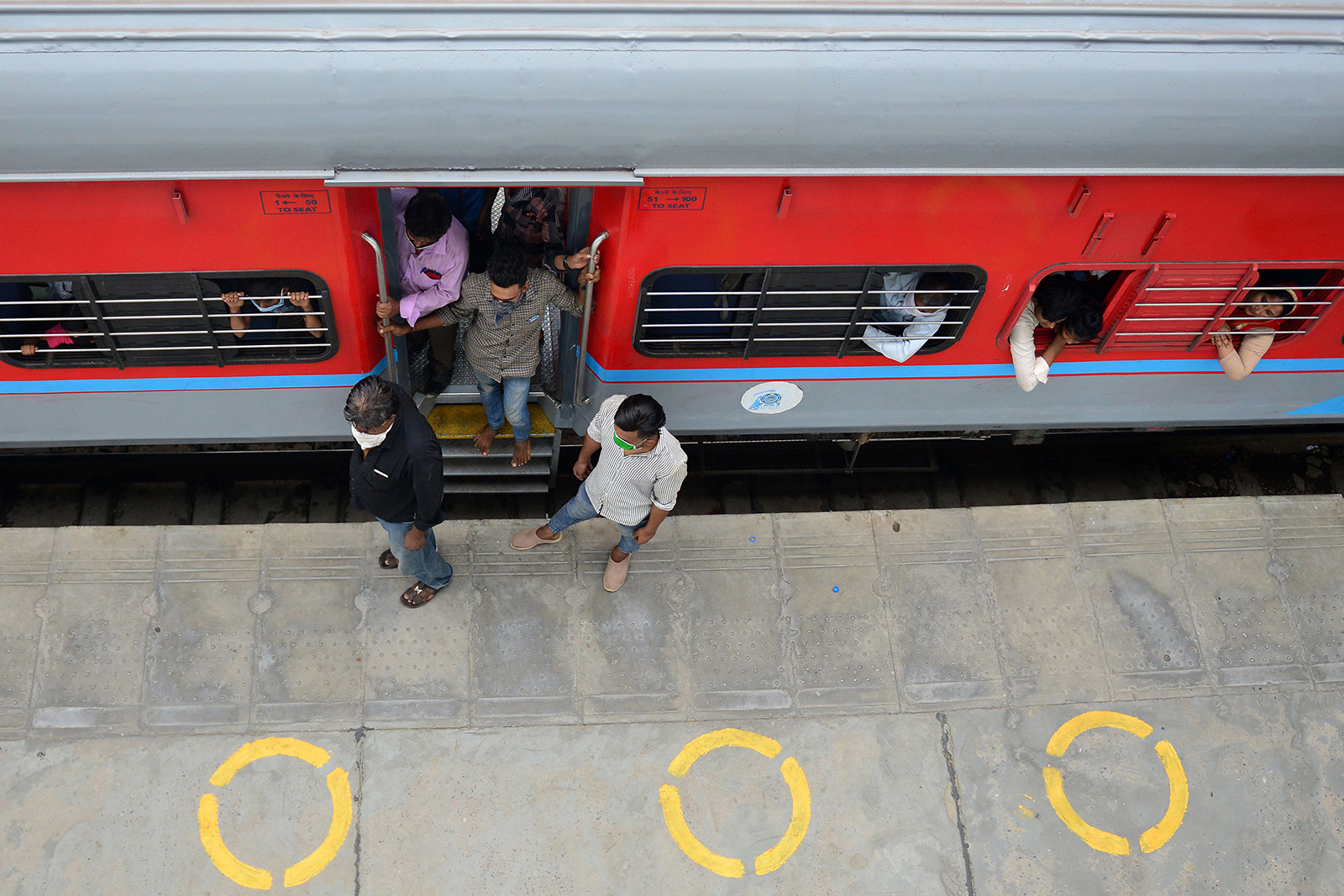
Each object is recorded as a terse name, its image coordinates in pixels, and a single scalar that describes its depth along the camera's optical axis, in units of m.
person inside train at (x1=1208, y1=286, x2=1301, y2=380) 4.58
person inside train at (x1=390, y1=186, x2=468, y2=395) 4.16
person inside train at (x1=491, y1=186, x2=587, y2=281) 4.32
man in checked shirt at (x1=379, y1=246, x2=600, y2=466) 4.00
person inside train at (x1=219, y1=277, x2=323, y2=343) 4.04
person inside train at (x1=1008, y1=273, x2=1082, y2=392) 4.40
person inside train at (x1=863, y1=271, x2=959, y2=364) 4.39
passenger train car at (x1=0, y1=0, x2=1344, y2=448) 3.25
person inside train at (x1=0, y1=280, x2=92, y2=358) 4.01
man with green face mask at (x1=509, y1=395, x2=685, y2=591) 3.82
